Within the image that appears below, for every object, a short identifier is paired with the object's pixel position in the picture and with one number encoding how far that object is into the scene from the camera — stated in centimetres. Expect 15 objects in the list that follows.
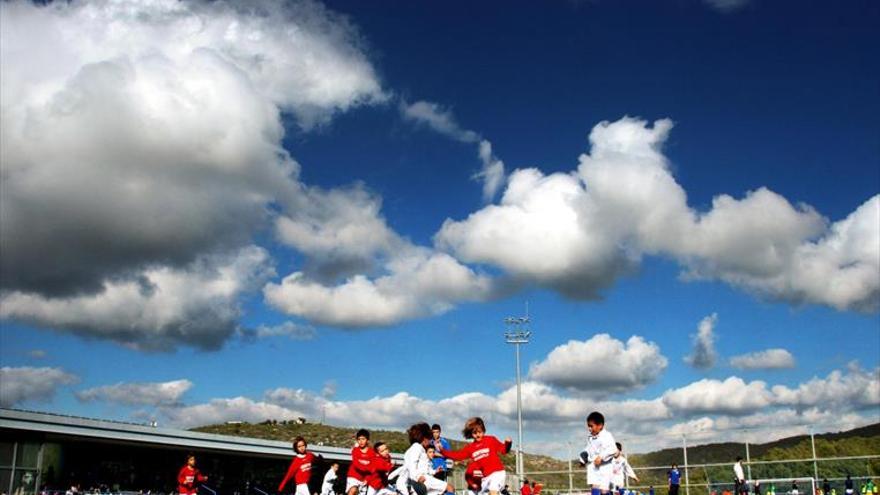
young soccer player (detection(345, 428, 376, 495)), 1520
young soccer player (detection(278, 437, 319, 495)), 1761
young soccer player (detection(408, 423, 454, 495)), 1359
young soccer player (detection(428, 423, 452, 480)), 1585
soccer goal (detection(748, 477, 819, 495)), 3425
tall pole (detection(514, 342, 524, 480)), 4718
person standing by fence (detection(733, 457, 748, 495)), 3362
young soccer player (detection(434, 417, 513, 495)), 1270
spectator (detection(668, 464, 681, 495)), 3444
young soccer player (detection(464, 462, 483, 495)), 1288
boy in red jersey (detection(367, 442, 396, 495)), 1510
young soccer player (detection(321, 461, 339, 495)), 1741
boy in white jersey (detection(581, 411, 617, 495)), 1293
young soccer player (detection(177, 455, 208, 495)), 1939
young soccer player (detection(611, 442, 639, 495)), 1316
